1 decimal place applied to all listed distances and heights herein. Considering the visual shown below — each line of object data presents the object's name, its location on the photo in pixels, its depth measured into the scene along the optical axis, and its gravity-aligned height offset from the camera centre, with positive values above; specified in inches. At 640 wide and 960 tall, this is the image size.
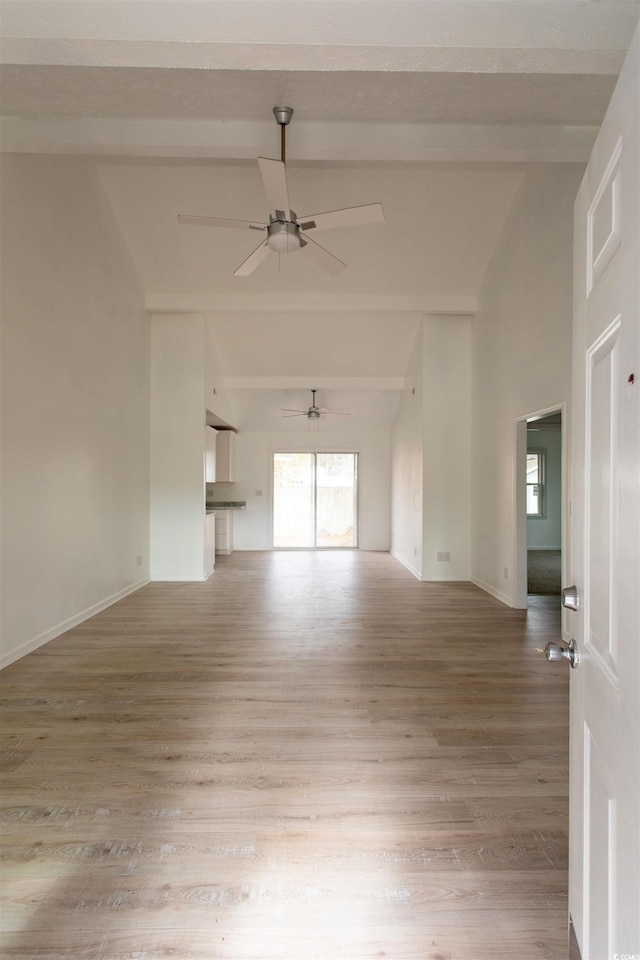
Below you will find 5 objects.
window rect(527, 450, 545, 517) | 389.7 -1.6
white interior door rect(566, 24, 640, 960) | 29.7 -4.3
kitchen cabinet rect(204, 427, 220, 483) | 279.8 +15.6
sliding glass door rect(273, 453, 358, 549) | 379.6 -14.3
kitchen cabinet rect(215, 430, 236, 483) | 340.5 +18.0
